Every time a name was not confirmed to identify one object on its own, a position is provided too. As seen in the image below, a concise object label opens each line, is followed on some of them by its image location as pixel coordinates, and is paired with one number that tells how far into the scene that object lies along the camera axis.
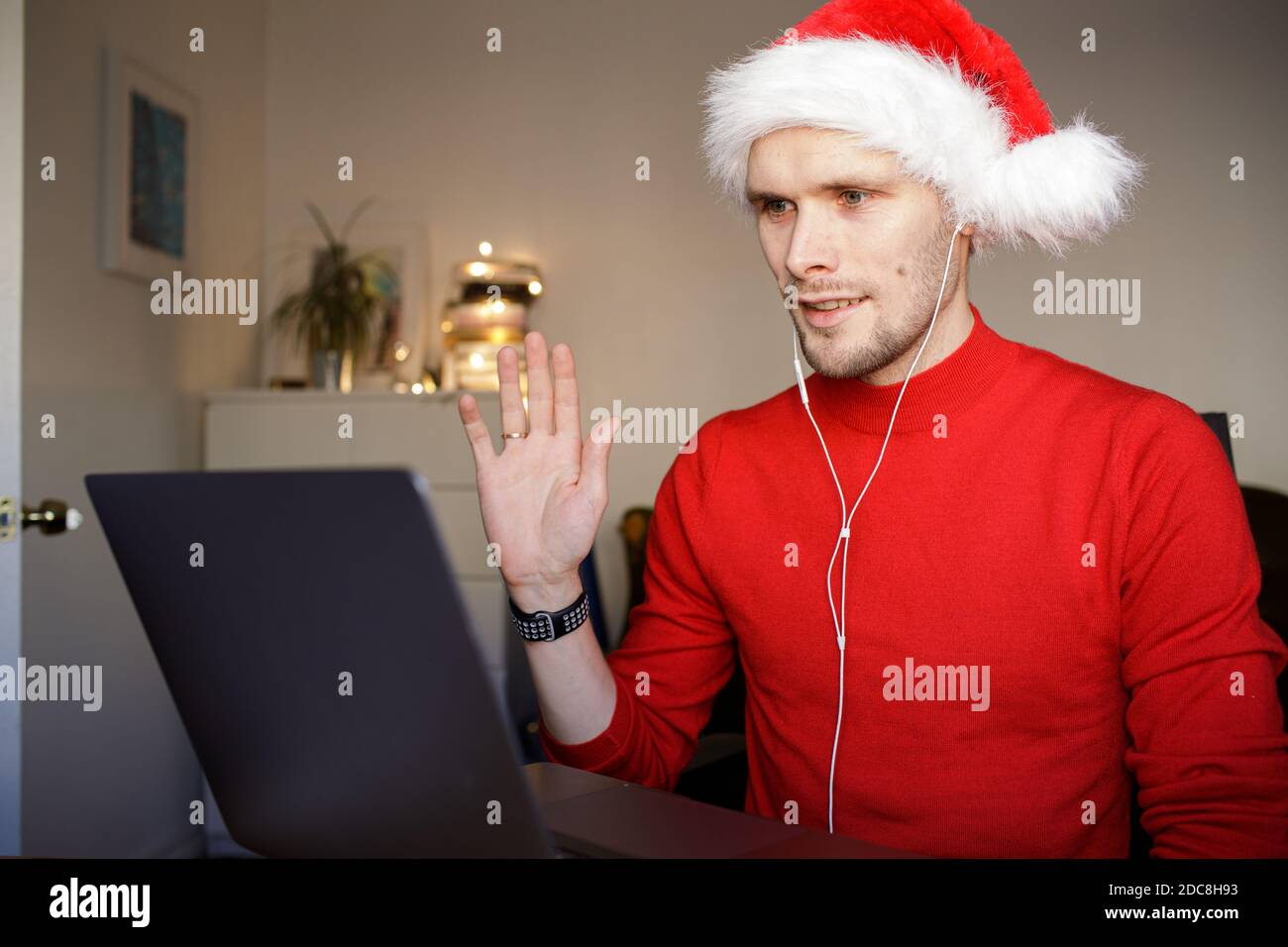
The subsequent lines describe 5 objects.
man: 1.09
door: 1.45
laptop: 0.56
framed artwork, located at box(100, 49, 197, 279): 2.75
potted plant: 3.31
